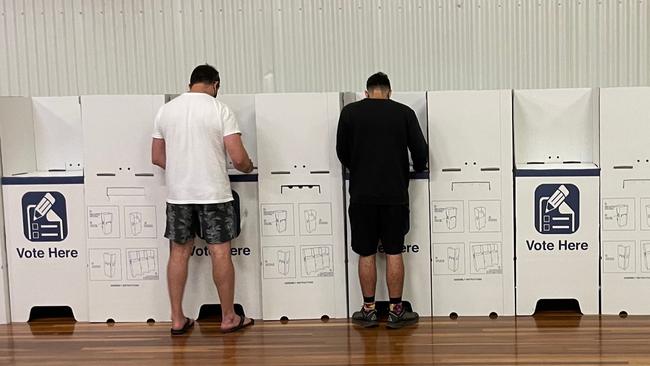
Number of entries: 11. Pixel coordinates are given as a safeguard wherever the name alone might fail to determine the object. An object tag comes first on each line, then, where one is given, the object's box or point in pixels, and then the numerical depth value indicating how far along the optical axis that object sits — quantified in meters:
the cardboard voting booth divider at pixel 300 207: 4.29
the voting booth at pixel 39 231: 4.41
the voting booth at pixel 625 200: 4.20
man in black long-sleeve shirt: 4.04
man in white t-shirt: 3.98
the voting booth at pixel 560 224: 4.24
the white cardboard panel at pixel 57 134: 4.62
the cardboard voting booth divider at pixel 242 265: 4.37
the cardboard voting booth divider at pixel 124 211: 4.35
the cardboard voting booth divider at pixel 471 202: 4.24
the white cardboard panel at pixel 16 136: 4.42
